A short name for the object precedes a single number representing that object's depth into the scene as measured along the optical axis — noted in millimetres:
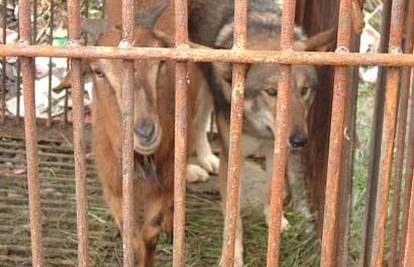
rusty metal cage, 2096
